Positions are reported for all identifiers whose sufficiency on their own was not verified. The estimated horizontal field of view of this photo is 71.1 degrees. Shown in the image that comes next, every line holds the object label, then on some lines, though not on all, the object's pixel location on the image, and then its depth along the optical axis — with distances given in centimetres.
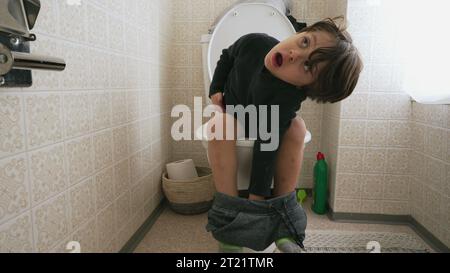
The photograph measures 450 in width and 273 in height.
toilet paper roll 129
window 90
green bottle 133
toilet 115
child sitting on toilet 72
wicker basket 123
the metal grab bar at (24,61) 38
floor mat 104
